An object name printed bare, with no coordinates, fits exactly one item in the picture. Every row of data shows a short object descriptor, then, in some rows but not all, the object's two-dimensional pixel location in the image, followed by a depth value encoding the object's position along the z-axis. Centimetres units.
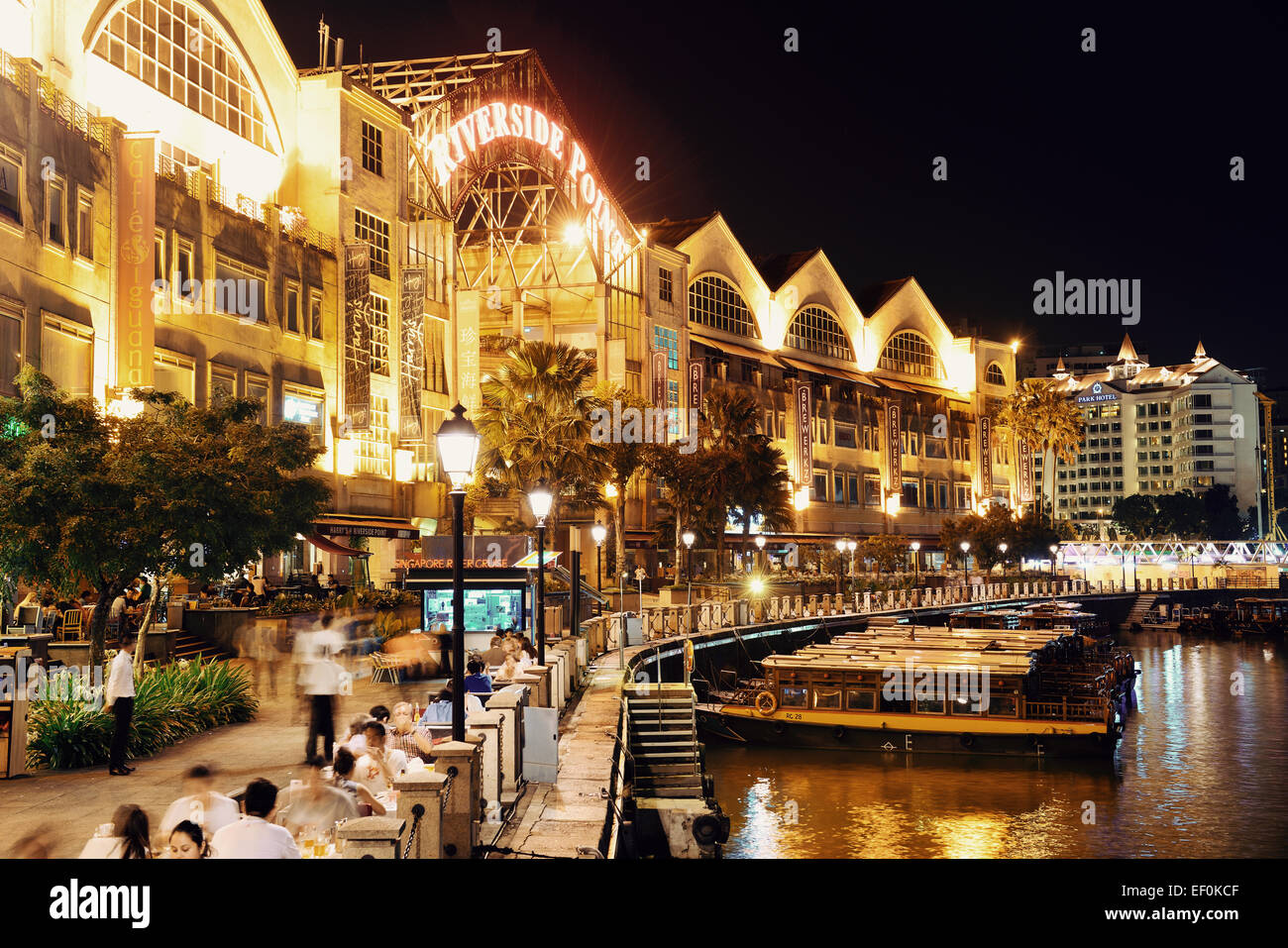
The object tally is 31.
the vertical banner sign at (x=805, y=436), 8475
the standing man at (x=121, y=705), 1567
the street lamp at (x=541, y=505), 2261
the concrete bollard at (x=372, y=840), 892
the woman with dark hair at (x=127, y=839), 895
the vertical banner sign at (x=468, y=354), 5444
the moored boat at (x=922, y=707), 3719
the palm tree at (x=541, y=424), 4319
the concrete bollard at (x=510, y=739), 1608
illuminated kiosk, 2817
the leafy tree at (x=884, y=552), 8250
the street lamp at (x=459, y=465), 1288
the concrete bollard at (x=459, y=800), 1203
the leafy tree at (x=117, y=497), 1956
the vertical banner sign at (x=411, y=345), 5022
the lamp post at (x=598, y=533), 3349
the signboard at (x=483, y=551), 3459
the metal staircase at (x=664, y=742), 2606
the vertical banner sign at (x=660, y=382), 6856
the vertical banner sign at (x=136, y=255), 3406
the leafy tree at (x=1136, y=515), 18288
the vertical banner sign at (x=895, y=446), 9612
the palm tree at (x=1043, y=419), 10350
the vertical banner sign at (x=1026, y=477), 11238
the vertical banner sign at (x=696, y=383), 7119
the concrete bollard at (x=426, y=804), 1059
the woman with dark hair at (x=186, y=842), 882
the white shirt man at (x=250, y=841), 882
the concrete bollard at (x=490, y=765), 1445
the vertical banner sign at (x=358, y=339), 4666
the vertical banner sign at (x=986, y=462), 10875
